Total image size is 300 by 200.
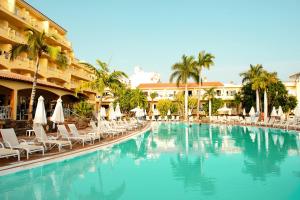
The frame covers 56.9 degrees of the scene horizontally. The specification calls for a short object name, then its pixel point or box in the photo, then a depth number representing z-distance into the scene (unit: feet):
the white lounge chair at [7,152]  29.67
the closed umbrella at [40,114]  44.24
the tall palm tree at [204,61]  156.25
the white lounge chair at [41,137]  39.47
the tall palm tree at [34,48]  60.58
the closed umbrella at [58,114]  48.49
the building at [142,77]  361.51
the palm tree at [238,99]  177.76
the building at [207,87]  192.34
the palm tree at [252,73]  149.72
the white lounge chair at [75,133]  47.78
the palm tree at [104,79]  59.47
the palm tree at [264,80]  136.98
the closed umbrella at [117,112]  89.73
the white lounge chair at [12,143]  32.50
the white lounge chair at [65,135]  44.47
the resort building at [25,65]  65.83
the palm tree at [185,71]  155.84
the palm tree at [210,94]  175.51
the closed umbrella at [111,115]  86.53
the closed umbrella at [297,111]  98.91
